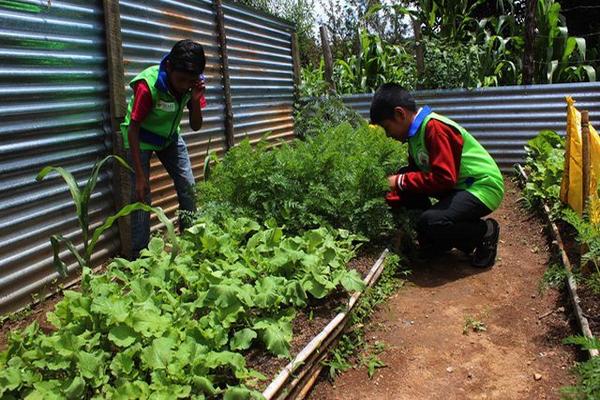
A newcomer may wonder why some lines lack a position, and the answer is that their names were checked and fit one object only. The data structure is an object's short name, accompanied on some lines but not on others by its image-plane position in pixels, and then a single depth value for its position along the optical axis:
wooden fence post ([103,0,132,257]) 4.21
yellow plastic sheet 3.71
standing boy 3.61
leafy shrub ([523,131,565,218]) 4.86
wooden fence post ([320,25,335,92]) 8.52
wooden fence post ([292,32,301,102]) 8.27
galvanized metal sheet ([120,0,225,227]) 4.62
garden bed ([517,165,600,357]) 2.77
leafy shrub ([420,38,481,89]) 7.55
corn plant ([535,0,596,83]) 7.50
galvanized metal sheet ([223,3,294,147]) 6.52
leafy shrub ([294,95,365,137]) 7.33
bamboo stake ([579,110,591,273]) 3.42
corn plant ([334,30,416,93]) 8.53
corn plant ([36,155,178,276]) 2.51
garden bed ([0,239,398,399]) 2.32
